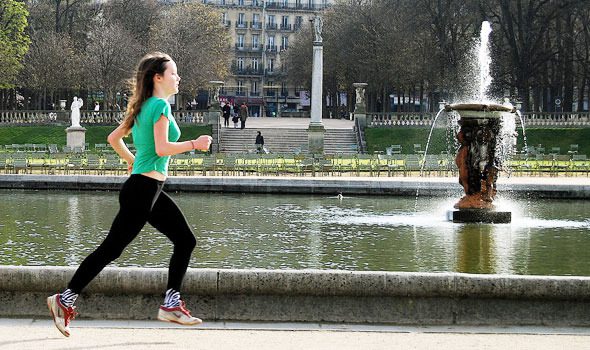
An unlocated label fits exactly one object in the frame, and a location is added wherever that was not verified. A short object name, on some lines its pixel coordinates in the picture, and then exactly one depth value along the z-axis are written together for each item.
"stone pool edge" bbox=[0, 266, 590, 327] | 8.54
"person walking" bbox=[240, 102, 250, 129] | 59.35
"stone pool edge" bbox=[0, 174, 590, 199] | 27.03
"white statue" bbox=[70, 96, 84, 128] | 51.81
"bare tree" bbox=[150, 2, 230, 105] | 71.50
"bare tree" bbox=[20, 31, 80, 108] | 68.00
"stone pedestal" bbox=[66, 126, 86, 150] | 52.75
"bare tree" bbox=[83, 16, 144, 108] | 66.88
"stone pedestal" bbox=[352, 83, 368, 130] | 58.28
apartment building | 124.81
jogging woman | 7.38
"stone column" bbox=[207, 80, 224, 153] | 56.88
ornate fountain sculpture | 20.27
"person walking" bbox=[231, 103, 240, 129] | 64.00
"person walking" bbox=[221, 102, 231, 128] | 63.81
